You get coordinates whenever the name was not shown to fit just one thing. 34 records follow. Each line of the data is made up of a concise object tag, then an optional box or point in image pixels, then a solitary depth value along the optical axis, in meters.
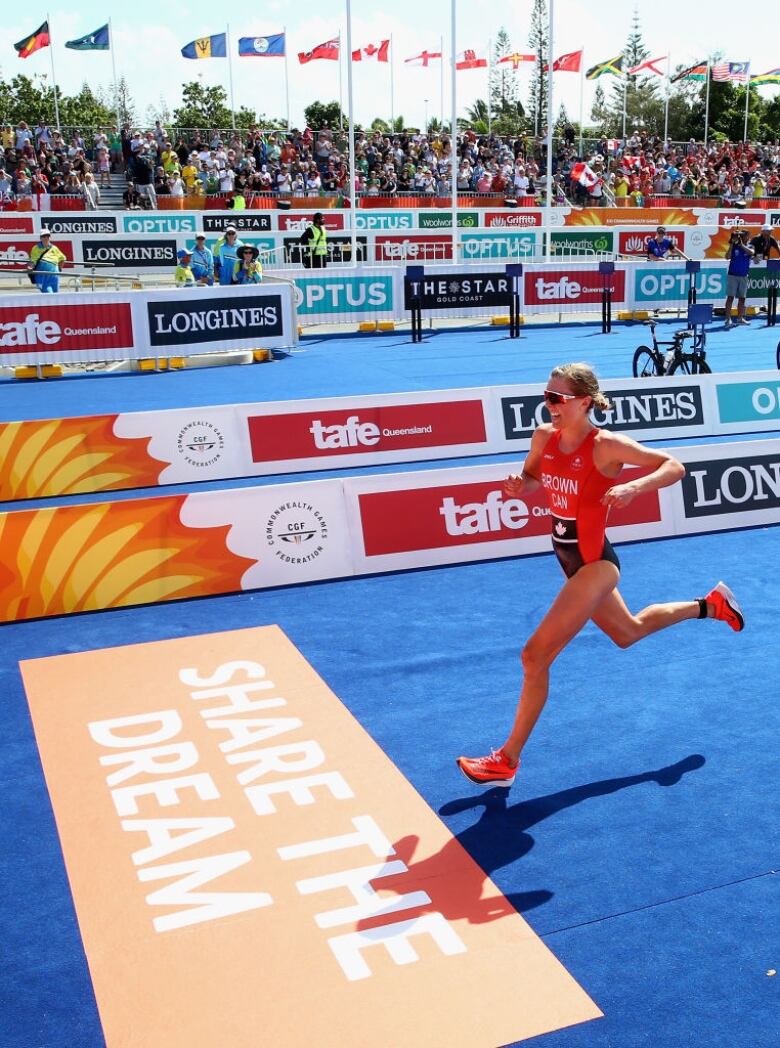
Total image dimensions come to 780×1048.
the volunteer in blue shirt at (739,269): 24.34
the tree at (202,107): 81.65
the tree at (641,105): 106.38
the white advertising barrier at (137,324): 18.88
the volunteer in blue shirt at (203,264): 21.62
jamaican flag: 47.28
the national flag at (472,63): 35.47
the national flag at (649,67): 47.08
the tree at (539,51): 102.25
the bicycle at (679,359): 14.81
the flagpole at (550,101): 25.00
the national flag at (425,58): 45.06
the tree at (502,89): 117.06
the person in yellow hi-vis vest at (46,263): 21.28
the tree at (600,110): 117.53
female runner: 5.51
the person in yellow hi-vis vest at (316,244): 25.53
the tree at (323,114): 79.61
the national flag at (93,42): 43.50
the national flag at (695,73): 51.50
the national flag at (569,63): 38.03
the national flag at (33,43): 41.09
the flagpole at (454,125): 26.59
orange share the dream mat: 4.09
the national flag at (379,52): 42.00
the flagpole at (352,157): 25.89
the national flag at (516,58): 46.97
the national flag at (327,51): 34.31
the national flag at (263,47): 40.31
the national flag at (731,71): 51.50
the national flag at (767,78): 57.78
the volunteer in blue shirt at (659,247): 27.14
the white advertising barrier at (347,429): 11.73
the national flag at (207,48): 43.47
